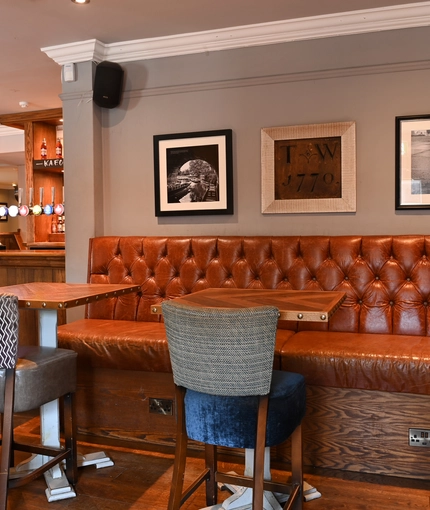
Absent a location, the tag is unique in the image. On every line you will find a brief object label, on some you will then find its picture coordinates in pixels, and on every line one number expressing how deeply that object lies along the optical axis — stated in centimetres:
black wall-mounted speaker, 358
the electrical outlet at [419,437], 233
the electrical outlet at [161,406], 272
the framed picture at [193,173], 350
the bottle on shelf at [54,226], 669
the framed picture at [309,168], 323
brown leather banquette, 240
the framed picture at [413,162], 310
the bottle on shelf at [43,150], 612
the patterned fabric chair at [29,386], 196
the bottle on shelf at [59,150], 619
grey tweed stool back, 163
